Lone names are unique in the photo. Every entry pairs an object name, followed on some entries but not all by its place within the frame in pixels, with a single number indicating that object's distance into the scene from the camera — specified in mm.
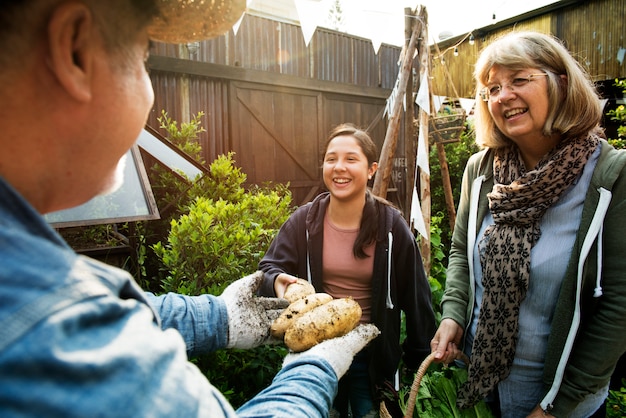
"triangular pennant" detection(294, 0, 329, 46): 3438
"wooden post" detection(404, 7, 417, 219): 3953
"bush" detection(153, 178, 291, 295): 2695
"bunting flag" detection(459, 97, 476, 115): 5449
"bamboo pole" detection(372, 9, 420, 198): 3725
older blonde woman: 1573
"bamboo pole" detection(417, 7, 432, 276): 3895
